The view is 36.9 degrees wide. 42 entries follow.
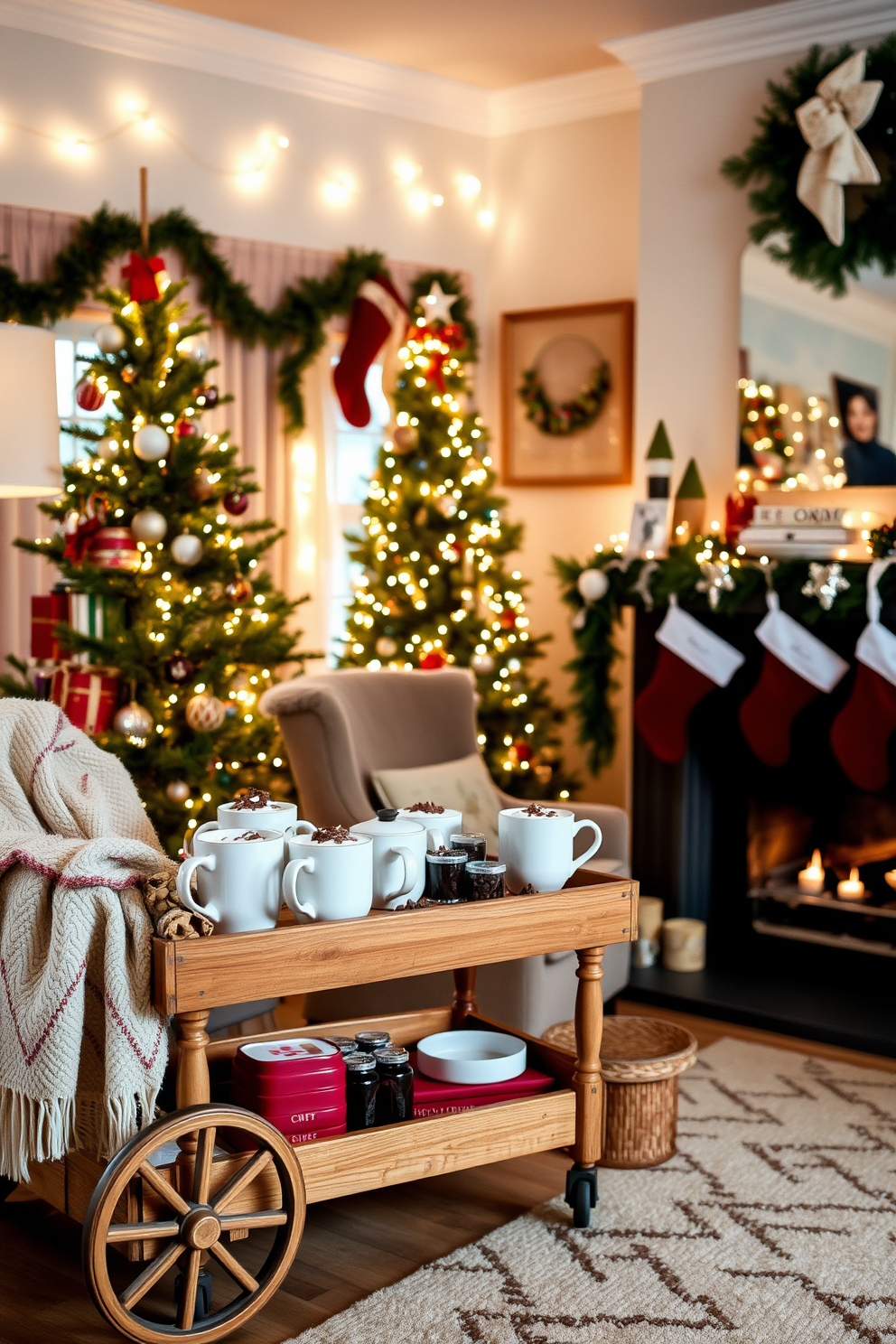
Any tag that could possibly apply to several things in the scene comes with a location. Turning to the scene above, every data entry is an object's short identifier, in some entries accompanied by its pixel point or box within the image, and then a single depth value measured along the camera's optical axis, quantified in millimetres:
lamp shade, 2535
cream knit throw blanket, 1979
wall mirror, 3959
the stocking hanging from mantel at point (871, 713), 3664
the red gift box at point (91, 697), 3588
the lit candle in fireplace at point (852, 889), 4180
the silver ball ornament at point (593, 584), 4242
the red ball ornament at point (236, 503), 3777
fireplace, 4105
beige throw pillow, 3490
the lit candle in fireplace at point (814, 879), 4258
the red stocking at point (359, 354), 4773
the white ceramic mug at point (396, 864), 2236
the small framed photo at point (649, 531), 4309
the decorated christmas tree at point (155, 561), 3592
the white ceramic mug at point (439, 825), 2391
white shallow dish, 2521
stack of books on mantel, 3885
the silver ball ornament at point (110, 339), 3584
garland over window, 3988
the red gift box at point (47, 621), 3707
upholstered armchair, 3240
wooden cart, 1989
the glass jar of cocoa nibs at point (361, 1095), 2330
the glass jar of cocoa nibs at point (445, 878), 2307
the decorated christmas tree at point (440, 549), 4719
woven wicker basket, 2732
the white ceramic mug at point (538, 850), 2396
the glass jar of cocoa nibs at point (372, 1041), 2480
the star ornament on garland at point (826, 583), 3752
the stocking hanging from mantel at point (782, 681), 3865
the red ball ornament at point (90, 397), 3566
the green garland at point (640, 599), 3811
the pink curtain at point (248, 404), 4074
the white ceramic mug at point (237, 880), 2059
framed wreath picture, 5023
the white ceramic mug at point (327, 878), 2119
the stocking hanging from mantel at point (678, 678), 4078
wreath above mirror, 3900
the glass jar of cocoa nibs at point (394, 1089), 2369
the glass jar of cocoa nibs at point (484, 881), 2316
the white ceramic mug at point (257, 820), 2209
